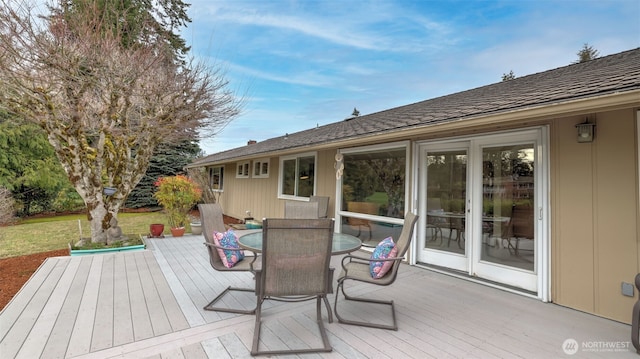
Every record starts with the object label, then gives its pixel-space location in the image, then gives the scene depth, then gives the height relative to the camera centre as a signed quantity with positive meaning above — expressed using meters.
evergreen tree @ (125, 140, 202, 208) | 14.50 +1.08
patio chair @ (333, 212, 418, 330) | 2.70 -0.82
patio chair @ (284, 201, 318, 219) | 4.45 -0.29
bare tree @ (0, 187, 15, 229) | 6.14 -0.52
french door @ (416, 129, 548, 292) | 3.54 -0.14
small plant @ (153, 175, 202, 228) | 7.82 -0.25
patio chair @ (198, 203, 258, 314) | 2.97 -0.71
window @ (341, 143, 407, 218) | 5.10 +0.26
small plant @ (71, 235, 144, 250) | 5.62 -1.18
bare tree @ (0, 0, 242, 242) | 4.80 +1.86
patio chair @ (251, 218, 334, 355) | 2.25 -0.56
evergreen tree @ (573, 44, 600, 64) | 18.03 +9.36
